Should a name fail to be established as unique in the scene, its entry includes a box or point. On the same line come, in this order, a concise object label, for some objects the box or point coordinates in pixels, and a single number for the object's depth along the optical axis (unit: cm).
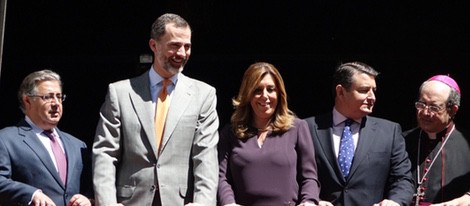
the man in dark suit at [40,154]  1086
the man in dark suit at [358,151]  1128
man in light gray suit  1058
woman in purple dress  1096
